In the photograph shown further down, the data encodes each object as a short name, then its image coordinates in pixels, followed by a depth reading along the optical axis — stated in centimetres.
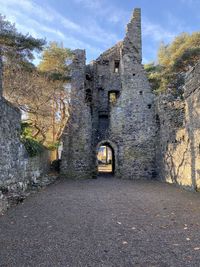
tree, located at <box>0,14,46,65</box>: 1246
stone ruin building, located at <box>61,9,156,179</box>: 1634
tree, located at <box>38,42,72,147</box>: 1891
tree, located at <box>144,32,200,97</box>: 2080
